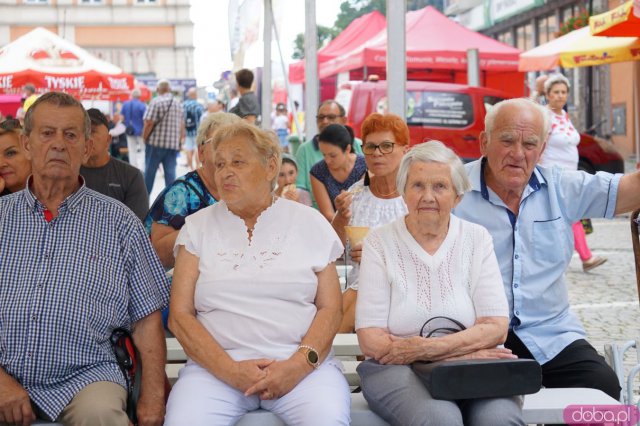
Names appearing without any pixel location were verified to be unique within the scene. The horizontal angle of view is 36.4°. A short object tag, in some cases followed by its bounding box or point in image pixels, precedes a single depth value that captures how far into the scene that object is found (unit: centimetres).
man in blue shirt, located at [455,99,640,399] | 390
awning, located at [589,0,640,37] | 982
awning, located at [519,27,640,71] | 1319
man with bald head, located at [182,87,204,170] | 1959
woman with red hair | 481
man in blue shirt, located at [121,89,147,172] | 1972
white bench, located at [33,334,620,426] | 340
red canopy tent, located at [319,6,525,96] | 1972
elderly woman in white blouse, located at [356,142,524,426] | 342
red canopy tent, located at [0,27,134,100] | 1547
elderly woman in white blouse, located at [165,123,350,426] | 341
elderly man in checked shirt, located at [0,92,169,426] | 344
